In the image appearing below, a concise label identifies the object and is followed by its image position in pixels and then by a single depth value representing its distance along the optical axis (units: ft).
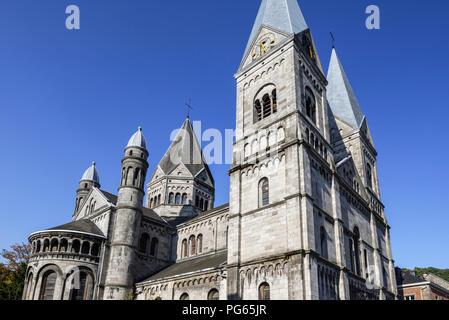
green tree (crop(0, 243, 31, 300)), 124.26
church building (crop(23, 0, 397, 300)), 76.13
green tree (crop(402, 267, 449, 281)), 241.55
